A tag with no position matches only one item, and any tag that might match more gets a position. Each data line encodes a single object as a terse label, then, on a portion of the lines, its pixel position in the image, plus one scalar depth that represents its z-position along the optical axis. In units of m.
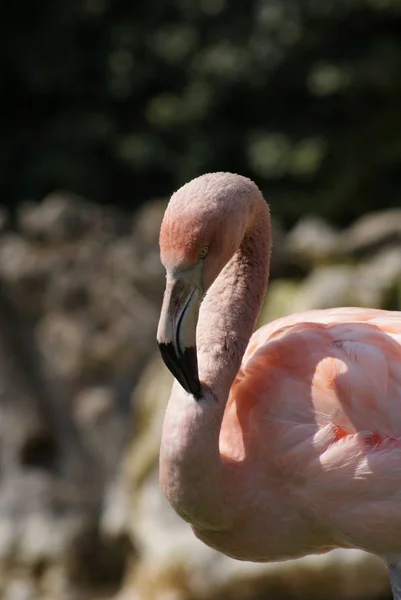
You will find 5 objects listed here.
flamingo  4.71
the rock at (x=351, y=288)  11.92
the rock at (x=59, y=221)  15.95
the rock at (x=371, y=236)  14.27
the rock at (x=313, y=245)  14.23
